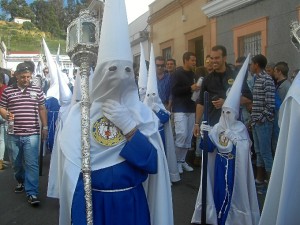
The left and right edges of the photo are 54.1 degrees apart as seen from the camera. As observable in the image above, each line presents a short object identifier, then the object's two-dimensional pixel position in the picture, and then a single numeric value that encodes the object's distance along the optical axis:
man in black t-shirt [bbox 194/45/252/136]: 3.58
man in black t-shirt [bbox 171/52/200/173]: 5.10
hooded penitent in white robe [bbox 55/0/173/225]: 1.95
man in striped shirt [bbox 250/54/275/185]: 4.17
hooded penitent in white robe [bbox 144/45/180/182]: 4.40
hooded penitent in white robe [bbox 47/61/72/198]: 3.78
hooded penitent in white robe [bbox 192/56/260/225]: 3.08
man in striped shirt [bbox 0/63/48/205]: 4.08
